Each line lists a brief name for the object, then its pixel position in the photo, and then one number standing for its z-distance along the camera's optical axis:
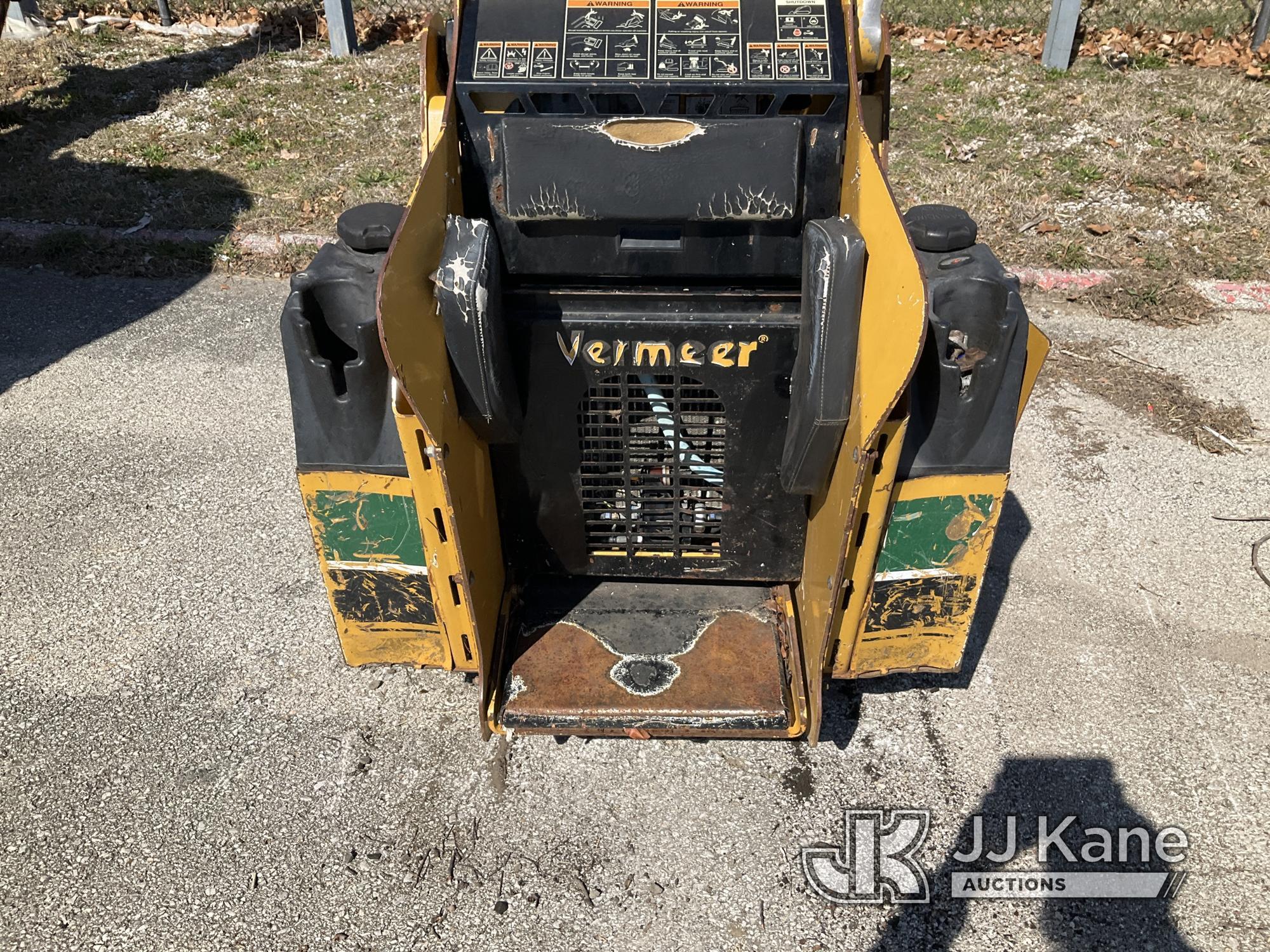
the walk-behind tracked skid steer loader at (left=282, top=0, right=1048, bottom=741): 2.29
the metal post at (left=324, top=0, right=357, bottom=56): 8.65
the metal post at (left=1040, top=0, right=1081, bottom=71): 7.91
